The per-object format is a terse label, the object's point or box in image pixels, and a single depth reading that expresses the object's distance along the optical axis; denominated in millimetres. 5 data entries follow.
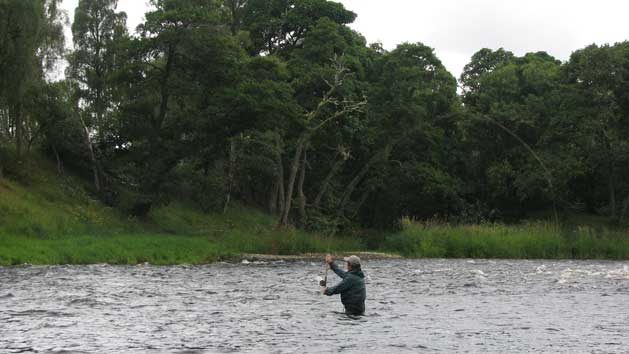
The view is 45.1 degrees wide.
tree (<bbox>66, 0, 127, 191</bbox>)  59188
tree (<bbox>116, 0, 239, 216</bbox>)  52250
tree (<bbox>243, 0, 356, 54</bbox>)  65875
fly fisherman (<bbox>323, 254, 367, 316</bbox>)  20516
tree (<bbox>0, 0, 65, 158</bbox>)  45188
